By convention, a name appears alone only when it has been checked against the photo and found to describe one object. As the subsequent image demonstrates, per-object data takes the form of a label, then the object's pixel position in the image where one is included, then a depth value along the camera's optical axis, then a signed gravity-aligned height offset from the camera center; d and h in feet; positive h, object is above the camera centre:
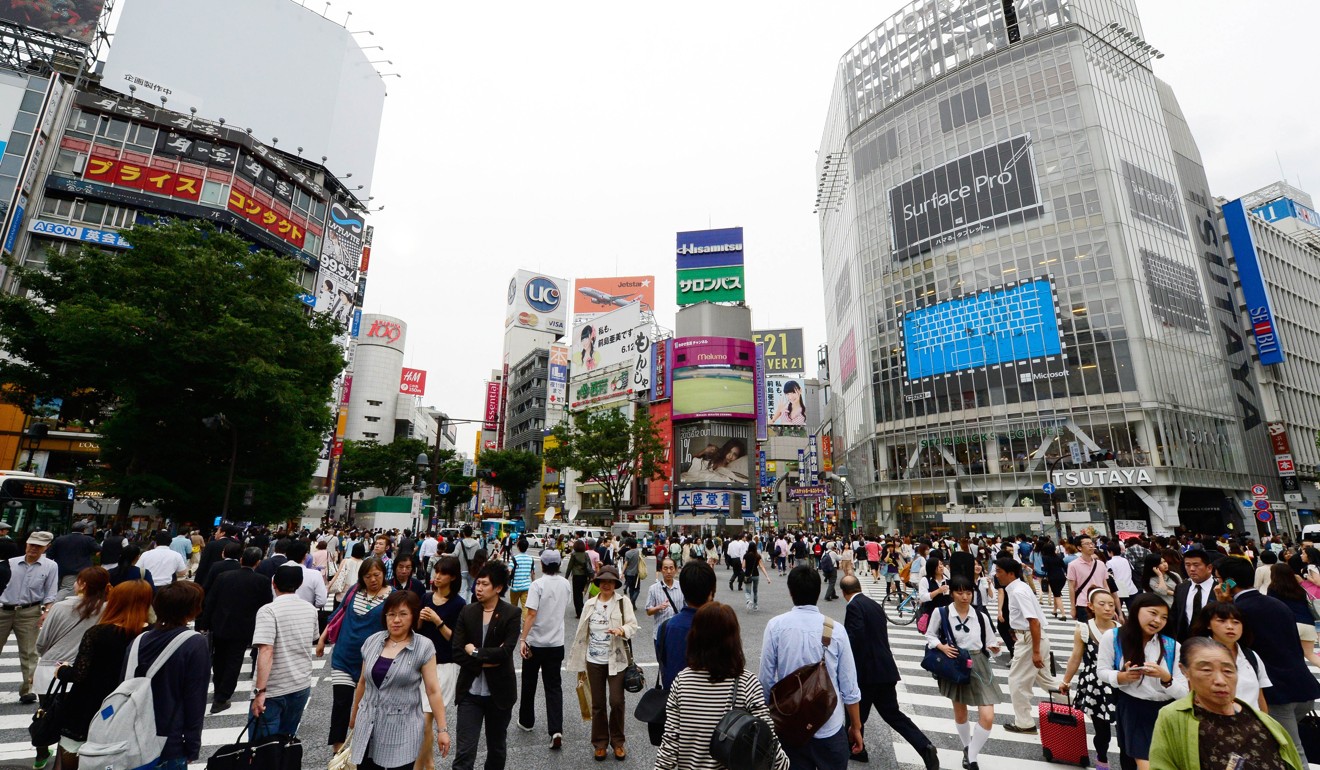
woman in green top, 8.02 -2.85
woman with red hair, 12.89 -3.31
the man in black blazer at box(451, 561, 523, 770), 15.20 -4.31
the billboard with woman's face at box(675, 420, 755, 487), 182.19 +19.20
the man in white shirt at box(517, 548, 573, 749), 18.63 -4.00
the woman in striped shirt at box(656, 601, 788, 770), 9.67 -2.92
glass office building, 126.82 +53.58
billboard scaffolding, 114.42 +93.55
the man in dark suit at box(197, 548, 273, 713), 20.97 -3.74
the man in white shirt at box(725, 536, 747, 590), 60.85 -3.66
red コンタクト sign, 128.98 +65.97
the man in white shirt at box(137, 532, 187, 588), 27.84 -2.62
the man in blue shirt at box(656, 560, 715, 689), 13.37 -2.41
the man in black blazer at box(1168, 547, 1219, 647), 18.12 -2.10
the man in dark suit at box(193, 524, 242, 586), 30.58 -2.44
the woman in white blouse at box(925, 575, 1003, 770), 17.15 -3.78
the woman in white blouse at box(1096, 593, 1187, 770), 13.03 -3.36
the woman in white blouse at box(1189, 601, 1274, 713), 12.52 -2.47
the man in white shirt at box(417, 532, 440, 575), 52.24 -3.40
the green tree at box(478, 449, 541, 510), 216.95 +16.42
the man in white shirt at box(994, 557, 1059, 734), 21.20 -4.87
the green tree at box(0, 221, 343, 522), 60.39 +15.97
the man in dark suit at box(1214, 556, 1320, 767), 14.43 -3.28
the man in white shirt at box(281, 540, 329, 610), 23.54 -2.94
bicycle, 45.60 -7.71
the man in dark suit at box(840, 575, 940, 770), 16.55 -4.05
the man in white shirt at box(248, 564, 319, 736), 14.65 -3.72
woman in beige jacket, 18.10 -4.36
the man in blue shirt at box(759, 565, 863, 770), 11.79 -2.99
